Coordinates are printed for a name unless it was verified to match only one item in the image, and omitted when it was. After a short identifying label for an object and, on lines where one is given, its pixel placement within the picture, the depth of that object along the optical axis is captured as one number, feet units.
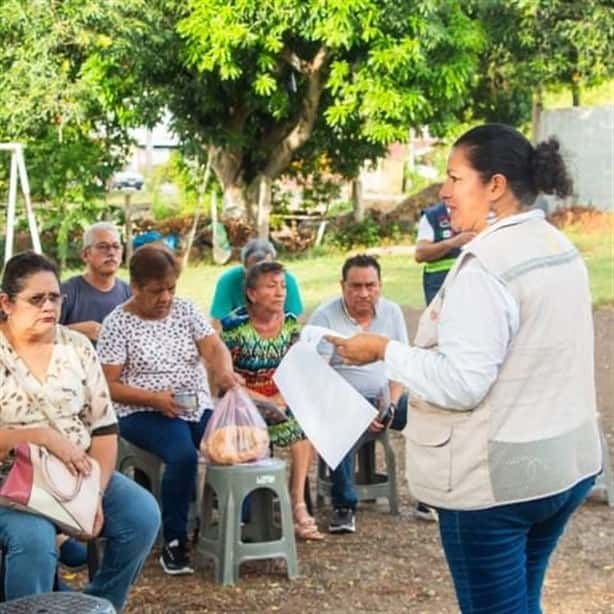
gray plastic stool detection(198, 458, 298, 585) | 17.97
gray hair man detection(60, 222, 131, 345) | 20.93
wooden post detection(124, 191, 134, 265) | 68.18
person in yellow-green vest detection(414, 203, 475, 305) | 25.61
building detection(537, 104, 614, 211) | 79.71
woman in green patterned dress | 19.83
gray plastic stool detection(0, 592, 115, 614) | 10.00
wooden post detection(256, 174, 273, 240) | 69.46
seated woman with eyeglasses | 14.08
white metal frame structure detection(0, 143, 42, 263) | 39.01
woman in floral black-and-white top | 18.11
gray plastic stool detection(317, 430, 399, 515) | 21.62
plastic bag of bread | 17.99
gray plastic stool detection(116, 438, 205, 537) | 18.48
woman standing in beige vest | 9.89
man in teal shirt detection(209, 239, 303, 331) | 22.53
